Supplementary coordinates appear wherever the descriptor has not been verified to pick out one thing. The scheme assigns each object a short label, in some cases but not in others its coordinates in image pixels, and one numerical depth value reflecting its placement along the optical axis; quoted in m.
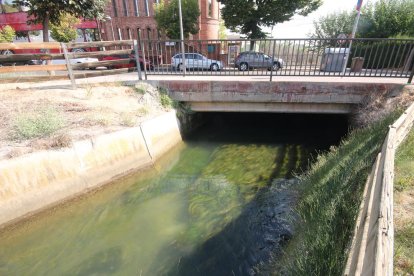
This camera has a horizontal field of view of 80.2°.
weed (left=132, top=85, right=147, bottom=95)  7.93
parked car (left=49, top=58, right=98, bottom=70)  17.42
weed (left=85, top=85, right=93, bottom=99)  7.47
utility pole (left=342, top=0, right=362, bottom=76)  11.28
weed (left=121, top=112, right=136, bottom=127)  6.31
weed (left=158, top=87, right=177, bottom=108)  7.88
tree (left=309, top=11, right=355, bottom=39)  27.41
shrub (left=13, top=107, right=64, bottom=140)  5.19
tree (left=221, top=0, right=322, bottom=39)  18.59
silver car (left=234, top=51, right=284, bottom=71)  8.30
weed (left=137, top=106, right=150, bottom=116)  7.05
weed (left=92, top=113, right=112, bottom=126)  6.11
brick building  27.08
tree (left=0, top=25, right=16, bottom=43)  23.14
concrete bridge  7.40
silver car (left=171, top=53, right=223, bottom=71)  12.39
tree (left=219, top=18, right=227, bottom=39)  34.54
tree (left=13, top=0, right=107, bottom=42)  12.98
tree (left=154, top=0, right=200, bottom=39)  21.62
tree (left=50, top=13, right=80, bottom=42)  25.05
